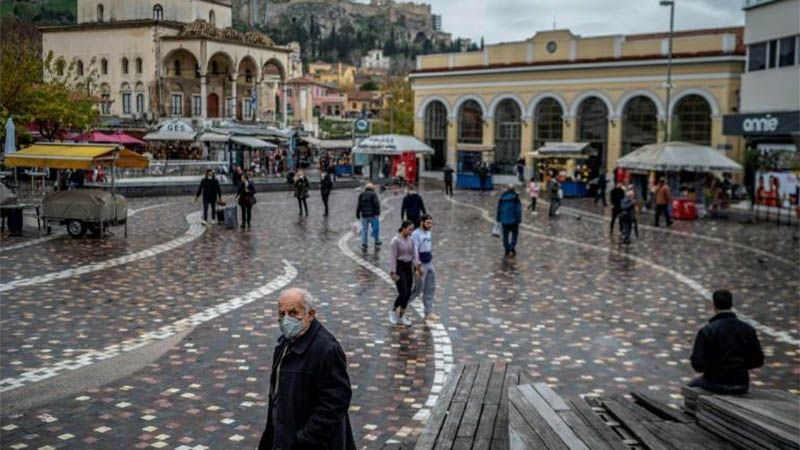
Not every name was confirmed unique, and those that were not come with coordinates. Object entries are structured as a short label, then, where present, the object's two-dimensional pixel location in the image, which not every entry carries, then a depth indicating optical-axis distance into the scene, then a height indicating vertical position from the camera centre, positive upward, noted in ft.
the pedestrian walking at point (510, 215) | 62.95 -3.92
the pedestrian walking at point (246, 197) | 78.59 -3.40
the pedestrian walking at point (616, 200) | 81.03 -3.45
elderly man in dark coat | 15.31 -4.17
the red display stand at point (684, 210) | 98.63 -5.29
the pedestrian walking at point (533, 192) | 101.55 -3.42
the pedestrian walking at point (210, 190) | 81.76 -2.95
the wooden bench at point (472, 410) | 19.24 -6.39
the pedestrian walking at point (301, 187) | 90.07 -2.75
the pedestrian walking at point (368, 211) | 64.23 -3.76
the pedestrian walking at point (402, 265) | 39.42 -4.92
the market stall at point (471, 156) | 171.86 +1.61
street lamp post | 108.06 +20.04
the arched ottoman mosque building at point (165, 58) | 199.62 +25.76
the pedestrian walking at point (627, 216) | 71.92 -4.46
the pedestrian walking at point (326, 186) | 89.04 -2.59
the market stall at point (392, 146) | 138.51 +2.80
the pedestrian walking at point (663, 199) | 87.76 -3.57
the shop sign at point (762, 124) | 102.48 +5.63
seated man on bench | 23.97 -5.45
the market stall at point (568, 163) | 131.85 +0.21
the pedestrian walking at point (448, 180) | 129.20 -2.63
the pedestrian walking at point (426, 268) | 40.91 -5.19
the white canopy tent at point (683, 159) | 96.02 +0.74
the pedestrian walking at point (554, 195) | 95.81 -3.58
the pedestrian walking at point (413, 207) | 64.95 -3.47
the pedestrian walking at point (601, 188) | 117.39 -3.31
